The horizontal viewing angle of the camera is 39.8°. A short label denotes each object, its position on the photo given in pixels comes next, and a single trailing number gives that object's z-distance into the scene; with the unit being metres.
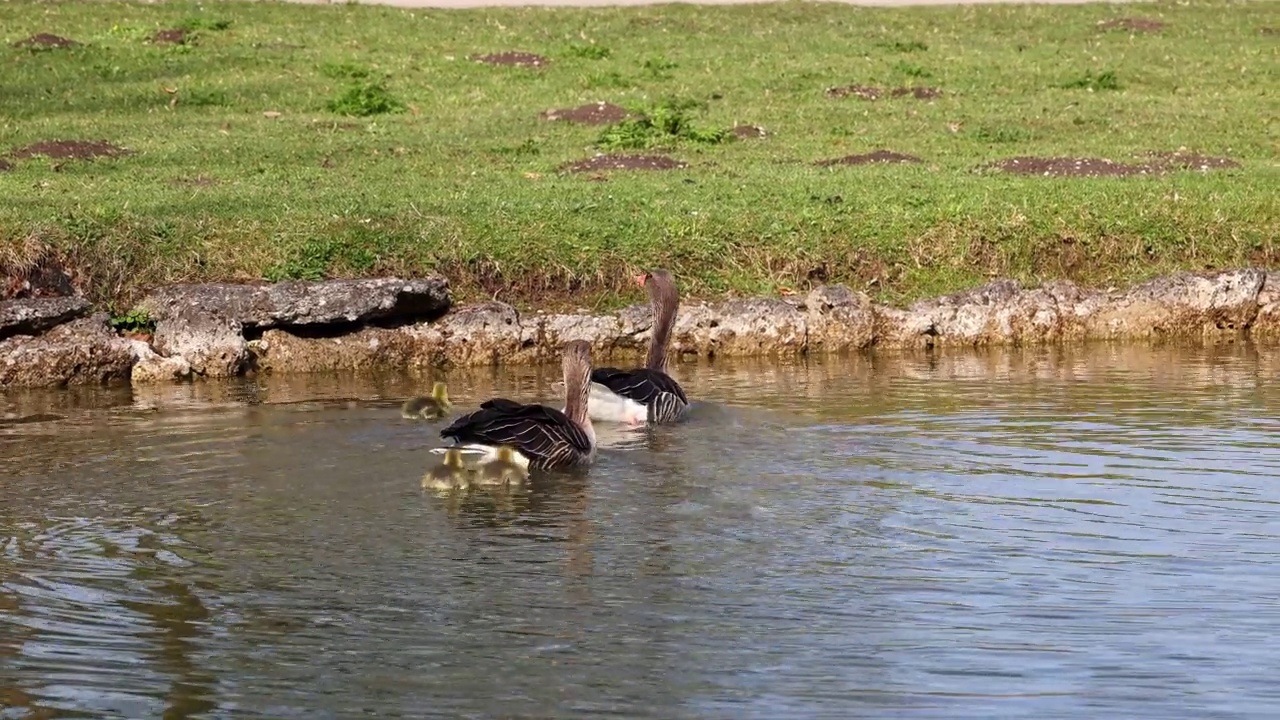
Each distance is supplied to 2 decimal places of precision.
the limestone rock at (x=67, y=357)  15.05
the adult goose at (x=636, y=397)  12.89
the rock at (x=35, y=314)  15.13
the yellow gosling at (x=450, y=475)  10.73
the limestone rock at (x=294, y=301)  15.76
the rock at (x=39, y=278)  15.72
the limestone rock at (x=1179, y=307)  17.44
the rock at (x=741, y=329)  16.67
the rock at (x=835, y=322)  16.77
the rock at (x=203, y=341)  15.52
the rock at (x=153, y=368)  15.39
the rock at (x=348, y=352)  15.98
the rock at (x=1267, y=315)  17.58
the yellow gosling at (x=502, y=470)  10.90
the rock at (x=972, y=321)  17.03
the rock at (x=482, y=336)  16.25
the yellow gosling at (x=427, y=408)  12.93
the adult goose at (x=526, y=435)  11.02
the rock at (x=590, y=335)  16.41
